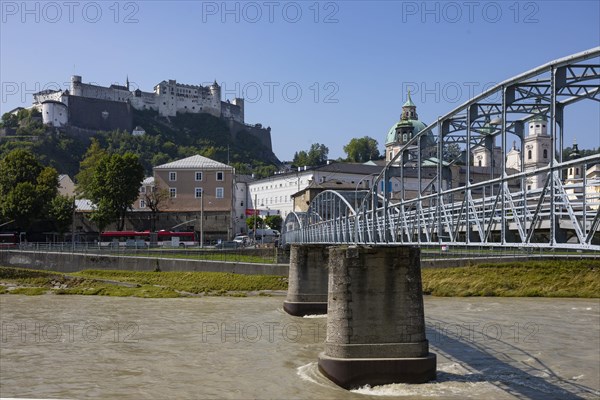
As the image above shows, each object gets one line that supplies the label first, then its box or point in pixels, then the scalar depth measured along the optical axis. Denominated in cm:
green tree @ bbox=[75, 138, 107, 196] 10338
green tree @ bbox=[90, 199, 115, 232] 8056
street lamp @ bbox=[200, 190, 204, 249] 7806
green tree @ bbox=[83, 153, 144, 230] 8125
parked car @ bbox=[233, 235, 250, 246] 7609
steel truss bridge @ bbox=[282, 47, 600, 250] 1199
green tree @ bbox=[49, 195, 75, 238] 8256
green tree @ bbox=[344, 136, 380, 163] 17200
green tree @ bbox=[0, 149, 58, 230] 7750
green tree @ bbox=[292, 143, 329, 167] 18488
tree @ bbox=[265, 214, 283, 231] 10325
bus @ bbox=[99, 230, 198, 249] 8241
